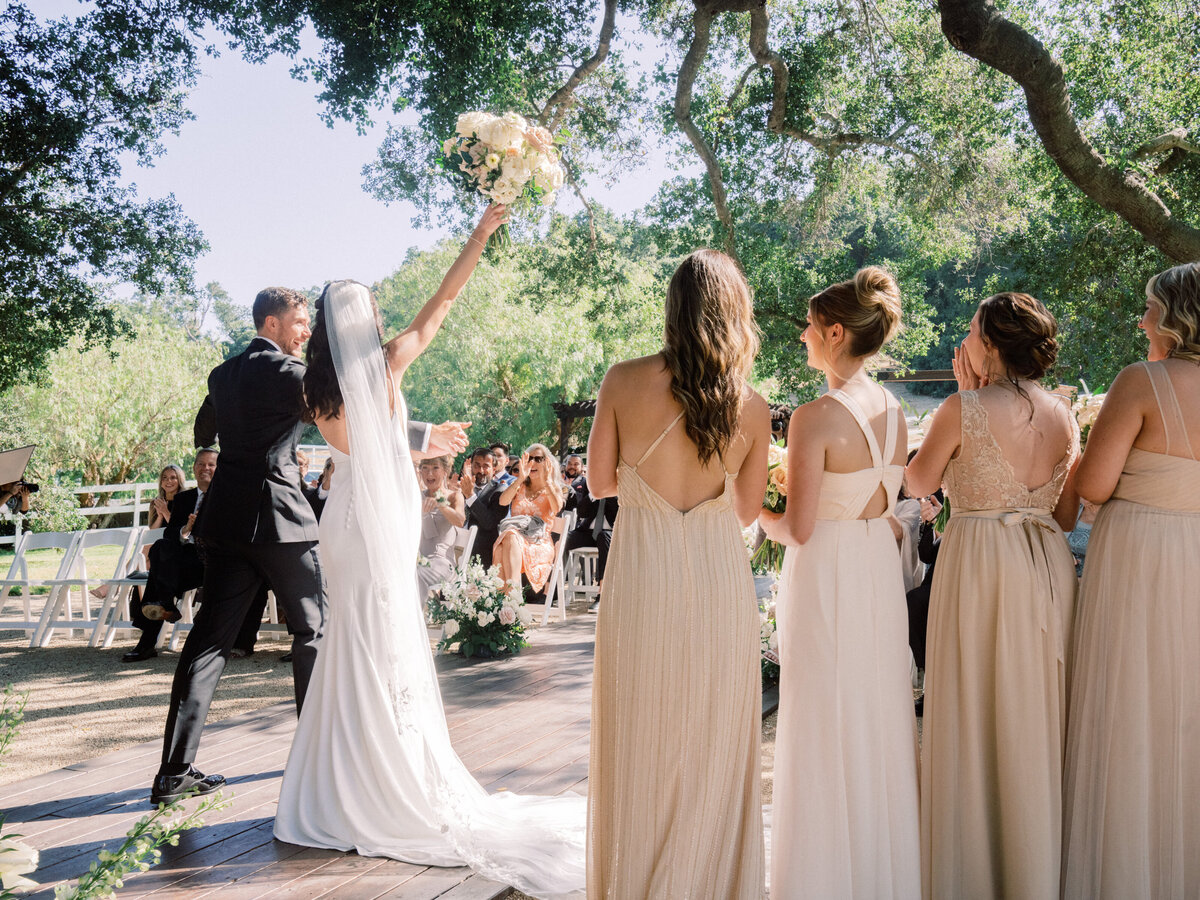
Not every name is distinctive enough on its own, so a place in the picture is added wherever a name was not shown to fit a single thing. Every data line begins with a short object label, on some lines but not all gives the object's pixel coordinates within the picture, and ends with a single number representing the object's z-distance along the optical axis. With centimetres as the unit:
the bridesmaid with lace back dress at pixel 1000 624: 304
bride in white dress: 364
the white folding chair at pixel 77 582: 902
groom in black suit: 405
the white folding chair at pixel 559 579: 973
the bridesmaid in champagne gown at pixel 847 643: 295
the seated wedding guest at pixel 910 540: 655
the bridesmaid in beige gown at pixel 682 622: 283
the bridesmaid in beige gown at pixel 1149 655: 301
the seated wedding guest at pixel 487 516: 1023
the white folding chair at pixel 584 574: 1157
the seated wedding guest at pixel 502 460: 1150
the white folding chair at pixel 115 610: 909
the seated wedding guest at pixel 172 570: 822
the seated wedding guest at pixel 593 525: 1173
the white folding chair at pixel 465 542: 879
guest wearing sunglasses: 984
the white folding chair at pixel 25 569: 939
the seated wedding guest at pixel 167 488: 898
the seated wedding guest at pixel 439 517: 936
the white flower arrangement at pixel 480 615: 767
